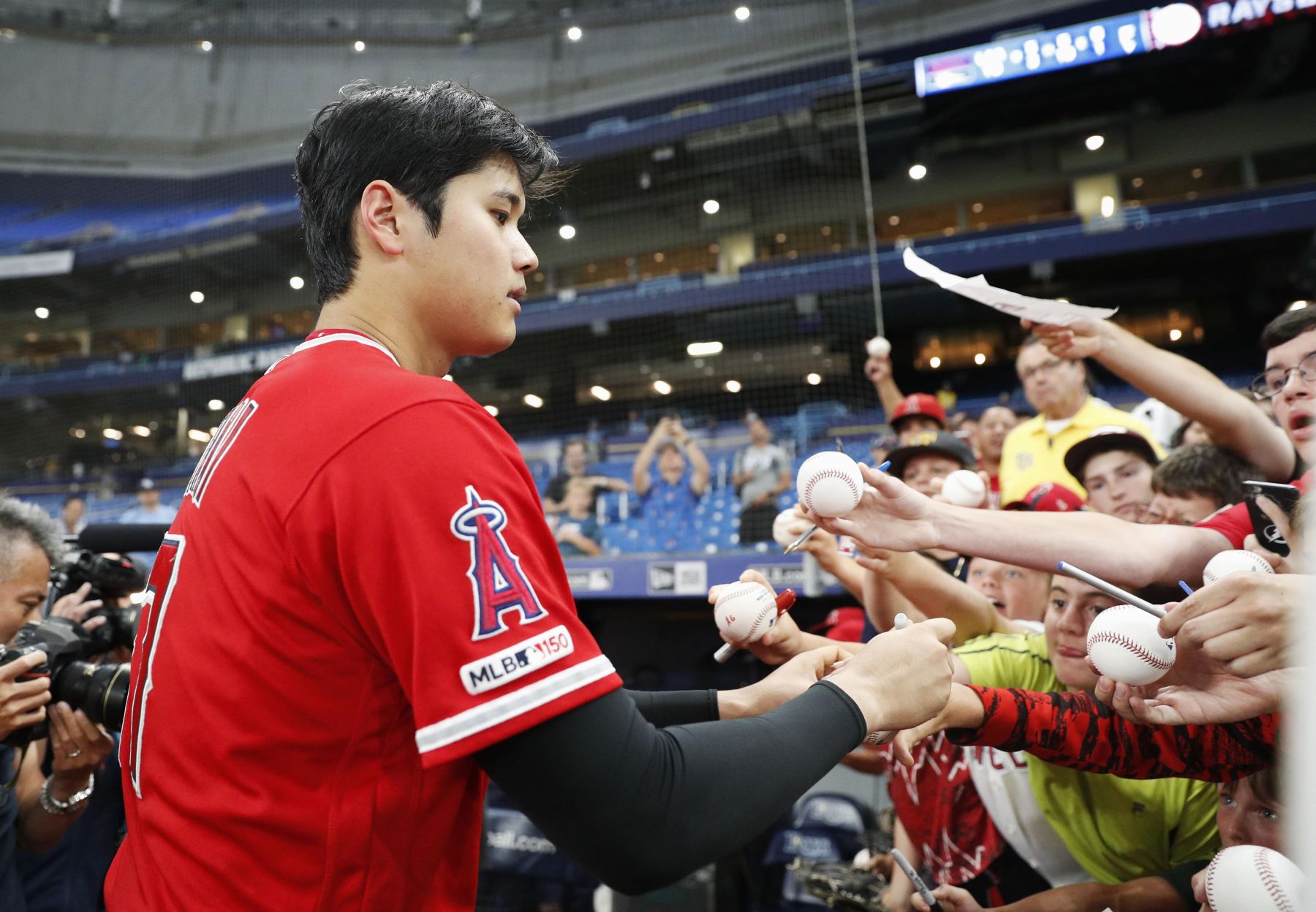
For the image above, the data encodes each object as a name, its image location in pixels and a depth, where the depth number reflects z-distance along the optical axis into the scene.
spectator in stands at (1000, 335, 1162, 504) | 3.63
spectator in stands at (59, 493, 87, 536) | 10.85
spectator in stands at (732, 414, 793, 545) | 7.84
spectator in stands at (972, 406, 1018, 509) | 4.76
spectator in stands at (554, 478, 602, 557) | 8.01
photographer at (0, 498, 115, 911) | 1.79
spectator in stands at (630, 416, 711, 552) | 8.96
